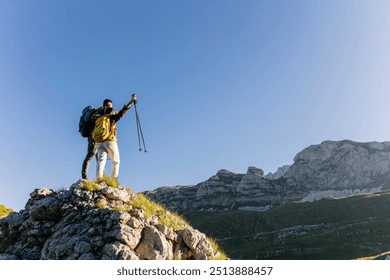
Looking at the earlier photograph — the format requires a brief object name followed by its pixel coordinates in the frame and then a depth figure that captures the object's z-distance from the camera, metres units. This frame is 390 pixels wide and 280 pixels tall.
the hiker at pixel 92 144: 15.00
